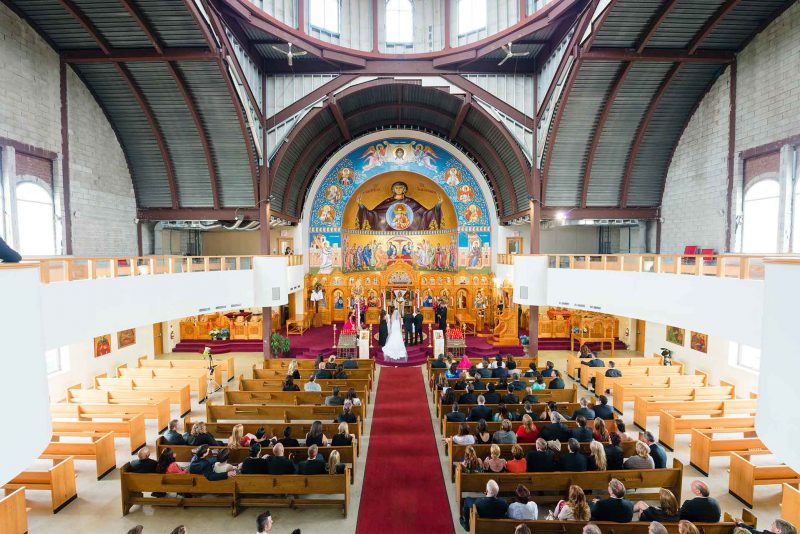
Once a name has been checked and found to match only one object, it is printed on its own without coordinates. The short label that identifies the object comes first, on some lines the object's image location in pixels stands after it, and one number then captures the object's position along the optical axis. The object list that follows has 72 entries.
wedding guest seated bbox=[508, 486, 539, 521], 6.12
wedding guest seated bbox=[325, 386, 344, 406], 10.90
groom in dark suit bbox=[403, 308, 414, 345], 19.17
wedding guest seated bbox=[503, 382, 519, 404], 10.55
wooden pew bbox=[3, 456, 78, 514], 7.53
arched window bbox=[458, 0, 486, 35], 16.95
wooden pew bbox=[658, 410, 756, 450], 9.67
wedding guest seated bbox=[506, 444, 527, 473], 7.38
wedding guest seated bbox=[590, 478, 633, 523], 5.94
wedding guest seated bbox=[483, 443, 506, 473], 7.38
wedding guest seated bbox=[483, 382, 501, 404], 10.56
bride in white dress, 17.78
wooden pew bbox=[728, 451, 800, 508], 7.66
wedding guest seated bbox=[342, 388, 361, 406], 10.71
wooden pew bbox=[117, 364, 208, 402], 13.45
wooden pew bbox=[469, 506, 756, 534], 5.75
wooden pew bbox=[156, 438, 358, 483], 8.22
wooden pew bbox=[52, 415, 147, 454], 9.80
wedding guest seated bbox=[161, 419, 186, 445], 8.62
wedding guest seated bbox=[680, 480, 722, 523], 5.84
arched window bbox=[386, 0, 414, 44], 17.94
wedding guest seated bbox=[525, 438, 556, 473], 7.45
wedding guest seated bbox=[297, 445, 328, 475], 7.47
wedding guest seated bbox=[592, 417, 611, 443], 8.34
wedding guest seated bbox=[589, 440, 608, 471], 7.41
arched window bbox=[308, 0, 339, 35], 16.75
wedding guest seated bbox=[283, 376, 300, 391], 11.83
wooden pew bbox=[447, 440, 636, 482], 8.32
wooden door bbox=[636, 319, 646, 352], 19.76
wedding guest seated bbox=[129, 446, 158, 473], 7.53
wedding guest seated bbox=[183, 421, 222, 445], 8.55
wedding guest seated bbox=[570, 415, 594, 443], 8.40
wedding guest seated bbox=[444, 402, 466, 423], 9.68
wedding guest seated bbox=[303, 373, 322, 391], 11.72
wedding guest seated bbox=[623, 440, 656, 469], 7.37
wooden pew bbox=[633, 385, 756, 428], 10.88
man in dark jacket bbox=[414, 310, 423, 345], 18.91
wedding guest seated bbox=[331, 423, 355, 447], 8.59
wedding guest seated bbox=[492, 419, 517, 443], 8.29
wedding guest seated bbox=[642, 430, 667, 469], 7.63
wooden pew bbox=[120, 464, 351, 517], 7.32
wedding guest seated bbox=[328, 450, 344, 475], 7.37
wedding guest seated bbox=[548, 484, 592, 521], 5.93
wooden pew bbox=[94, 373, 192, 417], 12.39
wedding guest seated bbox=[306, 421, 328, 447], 8.38
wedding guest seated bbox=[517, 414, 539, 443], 8.68
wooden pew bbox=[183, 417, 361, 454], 9.65
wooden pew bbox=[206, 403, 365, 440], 10.68
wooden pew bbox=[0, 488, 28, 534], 6.57
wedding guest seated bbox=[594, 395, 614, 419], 9.73
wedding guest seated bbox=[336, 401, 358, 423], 9.72
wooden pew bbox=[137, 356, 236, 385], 15.13
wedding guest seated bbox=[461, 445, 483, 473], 7.49
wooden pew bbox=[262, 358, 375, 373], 15.04
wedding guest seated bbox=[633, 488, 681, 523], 5.82
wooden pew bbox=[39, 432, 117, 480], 8.67
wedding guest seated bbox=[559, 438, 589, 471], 7.42
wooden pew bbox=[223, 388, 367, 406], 11.50
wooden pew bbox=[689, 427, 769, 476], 8.73
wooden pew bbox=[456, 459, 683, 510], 7.32
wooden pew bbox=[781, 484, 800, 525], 6.74
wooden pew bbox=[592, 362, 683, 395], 13.39
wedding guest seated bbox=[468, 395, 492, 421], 9.63
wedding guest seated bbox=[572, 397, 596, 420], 9.47
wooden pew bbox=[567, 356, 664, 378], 15.15
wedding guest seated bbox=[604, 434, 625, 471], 7.62
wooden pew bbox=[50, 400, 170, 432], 10.77
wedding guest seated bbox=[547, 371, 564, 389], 12.00
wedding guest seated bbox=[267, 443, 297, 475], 7.43
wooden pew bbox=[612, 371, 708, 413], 12.32
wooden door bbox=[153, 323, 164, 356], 19.51
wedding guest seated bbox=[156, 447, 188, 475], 7.52
